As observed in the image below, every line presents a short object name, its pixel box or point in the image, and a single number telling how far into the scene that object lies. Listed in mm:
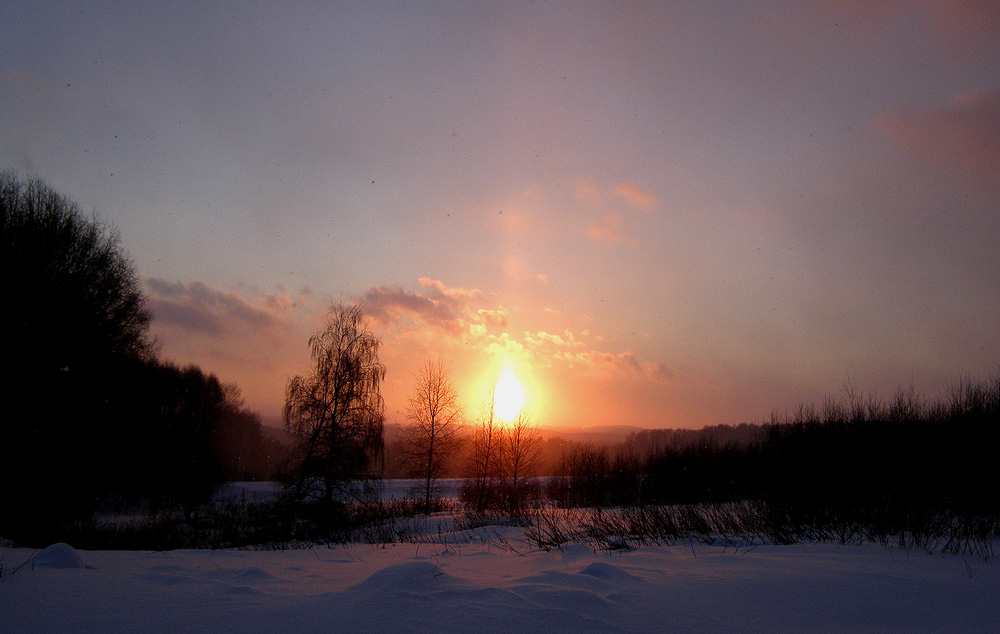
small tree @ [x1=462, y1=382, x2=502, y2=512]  33362
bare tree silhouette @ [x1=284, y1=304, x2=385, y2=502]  20750
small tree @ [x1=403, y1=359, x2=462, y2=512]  30453
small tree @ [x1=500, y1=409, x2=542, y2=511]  33969
